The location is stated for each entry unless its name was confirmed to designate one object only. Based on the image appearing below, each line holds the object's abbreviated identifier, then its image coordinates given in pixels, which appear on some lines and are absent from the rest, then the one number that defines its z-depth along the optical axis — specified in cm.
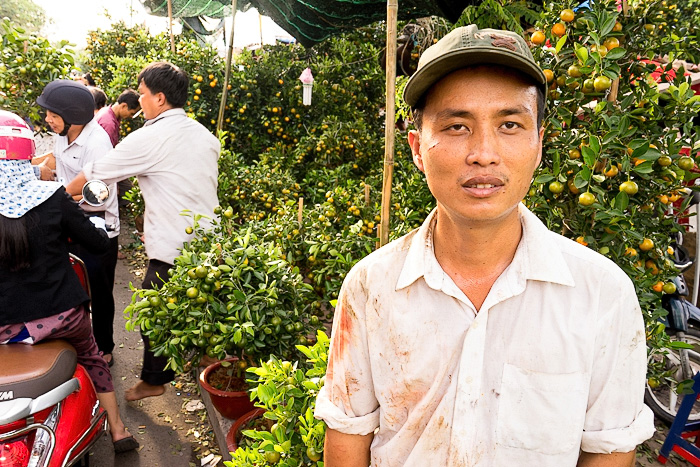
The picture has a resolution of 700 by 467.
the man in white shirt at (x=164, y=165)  353
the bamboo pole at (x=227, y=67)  567
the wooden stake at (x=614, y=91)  208
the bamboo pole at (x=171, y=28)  767
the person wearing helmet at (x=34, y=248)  257
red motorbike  236
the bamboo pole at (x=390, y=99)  252
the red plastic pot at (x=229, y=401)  332
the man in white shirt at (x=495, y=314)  117
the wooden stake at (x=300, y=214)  404
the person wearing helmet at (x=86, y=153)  392
